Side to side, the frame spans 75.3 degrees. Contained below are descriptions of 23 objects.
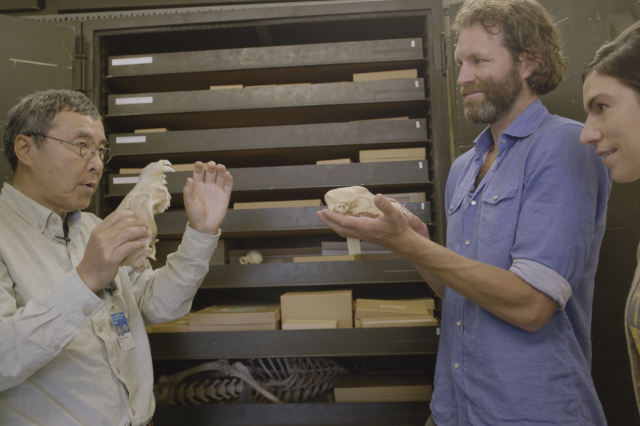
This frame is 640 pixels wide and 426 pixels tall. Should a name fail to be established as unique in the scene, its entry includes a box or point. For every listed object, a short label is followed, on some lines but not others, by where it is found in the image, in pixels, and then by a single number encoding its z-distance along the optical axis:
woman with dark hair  1.06
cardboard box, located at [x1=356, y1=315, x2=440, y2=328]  2.08
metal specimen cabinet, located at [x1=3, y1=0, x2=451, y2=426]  2.12
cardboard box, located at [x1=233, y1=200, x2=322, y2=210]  2.25
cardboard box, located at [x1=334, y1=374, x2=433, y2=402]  2.21
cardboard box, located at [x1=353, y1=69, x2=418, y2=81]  2.26
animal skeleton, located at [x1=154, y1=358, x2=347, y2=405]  2.50
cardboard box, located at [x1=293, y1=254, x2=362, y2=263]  2.17
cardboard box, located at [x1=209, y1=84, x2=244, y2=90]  2.30
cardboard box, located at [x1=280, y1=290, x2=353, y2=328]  2.18
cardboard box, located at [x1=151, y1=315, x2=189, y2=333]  2.16
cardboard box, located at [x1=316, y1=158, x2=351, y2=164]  2.22
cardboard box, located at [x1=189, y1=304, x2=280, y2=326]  2.14
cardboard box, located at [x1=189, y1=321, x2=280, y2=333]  2.14
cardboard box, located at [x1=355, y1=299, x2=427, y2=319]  2.12
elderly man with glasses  1.22
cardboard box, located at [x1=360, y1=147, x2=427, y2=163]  2.21
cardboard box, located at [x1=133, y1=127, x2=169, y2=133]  2.30
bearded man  1.20
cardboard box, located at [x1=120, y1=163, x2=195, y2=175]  2.30
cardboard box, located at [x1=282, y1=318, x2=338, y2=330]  2.11
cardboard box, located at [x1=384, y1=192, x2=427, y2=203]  2.23
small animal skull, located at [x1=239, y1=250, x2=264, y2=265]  2.42
